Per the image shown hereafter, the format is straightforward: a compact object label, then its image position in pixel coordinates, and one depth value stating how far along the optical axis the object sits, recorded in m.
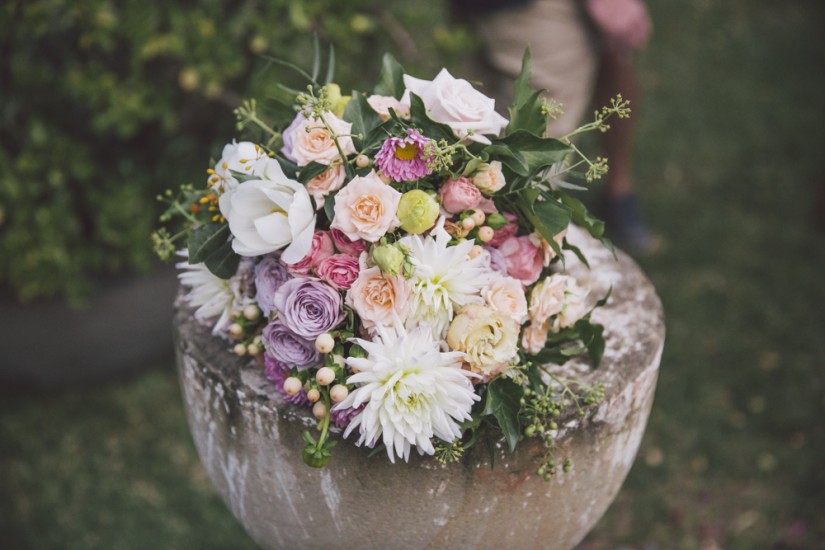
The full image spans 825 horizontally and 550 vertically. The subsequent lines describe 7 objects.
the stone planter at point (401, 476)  1.51
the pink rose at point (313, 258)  1.42
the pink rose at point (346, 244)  1.43
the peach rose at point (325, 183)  1.44
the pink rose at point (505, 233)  1.54
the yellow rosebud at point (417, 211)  1.39
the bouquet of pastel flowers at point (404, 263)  1.36
